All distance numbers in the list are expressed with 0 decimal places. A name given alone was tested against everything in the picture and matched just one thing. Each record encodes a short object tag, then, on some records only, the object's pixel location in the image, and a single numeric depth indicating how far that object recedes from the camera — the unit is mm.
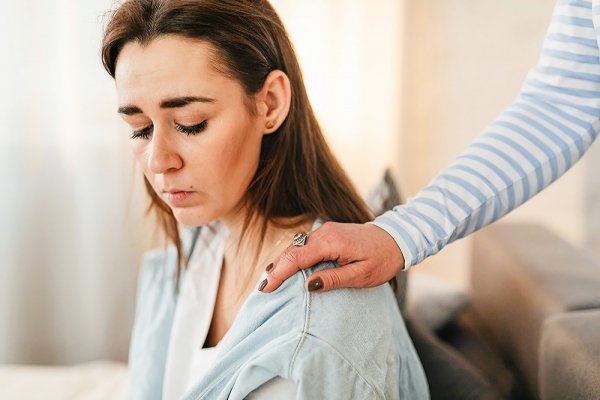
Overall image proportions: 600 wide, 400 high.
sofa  817
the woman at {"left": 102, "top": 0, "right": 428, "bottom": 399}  735
